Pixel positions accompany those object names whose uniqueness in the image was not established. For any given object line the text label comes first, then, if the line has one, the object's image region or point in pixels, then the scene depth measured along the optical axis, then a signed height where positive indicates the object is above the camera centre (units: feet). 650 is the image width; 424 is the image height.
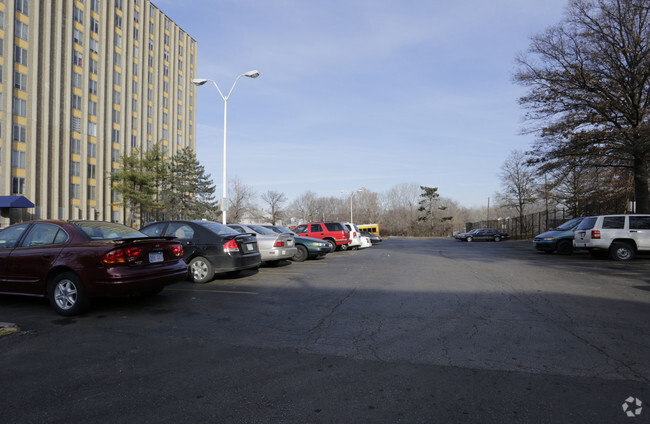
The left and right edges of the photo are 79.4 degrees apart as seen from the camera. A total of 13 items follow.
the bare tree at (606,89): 68.03 +24.53
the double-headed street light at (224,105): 66.08 +21.16
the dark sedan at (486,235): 157.07 -4.67
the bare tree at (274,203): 297.33 +15.81
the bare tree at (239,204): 251.80 +13.11
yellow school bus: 171.07 -1.93
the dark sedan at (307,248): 52.80 -3.30
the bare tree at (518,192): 169.68 +14.42
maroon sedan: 19.57 -2.01
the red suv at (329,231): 75.72 -1.46
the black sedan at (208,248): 30.22 -1.95
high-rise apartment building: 123.44 +48.04
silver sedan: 40.70 -2.12
